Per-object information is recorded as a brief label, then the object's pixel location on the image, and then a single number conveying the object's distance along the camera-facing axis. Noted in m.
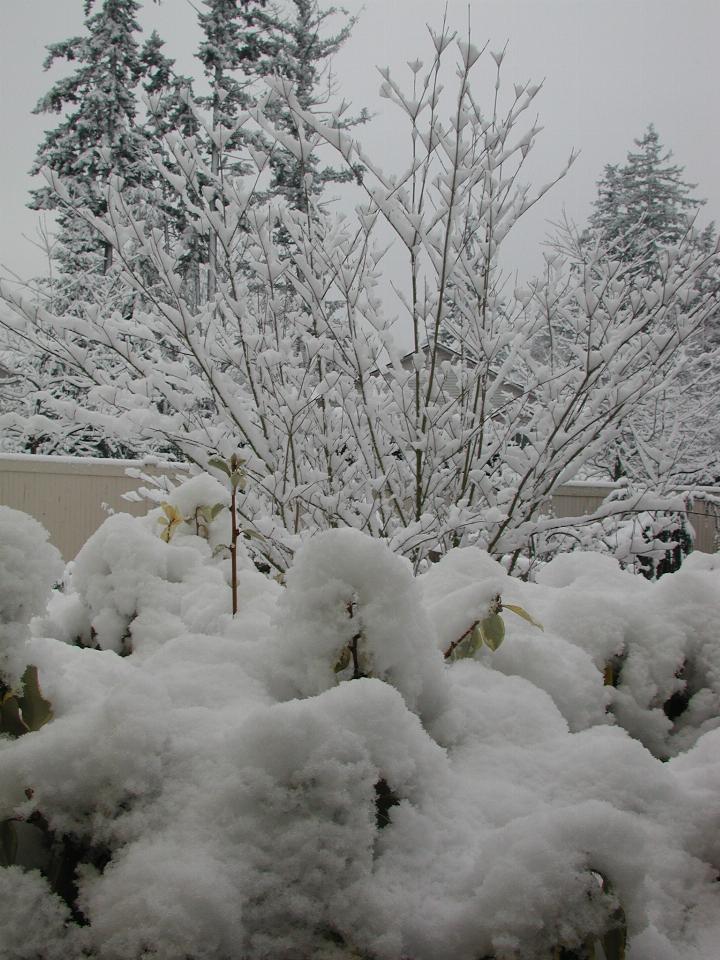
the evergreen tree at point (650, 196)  20.73
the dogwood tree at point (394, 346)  2.40
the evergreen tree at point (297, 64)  15.17
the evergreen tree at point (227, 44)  15.71
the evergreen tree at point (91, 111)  16.05
